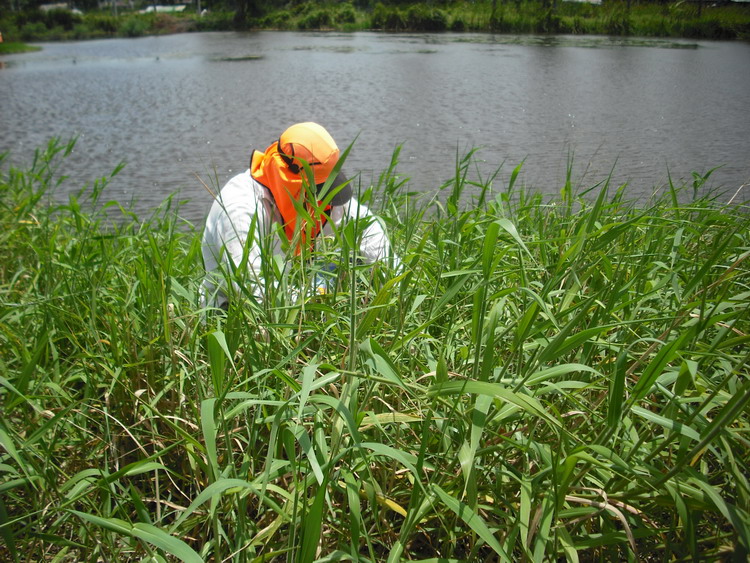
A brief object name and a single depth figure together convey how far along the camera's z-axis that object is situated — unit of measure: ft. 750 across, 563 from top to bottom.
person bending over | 7.17
